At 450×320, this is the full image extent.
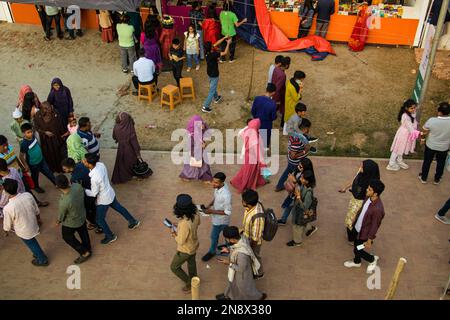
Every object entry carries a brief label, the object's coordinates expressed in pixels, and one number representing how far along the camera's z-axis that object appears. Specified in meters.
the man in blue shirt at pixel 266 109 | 8.19
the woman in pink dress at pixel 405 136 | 7.81
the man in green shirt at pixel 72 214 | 5.96
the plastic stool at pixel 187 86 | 10.19
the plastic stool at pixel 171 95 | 9.92
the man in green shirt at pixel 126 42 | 10.59
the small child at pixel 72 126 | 7.64
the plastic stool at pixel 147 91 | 10.10
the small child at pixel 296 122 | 7.41
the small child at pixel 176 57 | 10.02
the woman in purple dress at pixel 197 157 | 7.61
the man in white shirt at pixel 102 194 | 6.34
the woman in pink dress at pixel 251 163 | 7.47
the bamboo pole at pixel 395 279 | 5.09
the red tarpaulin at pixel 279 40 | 11.88
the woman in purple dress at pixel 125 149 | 7.51
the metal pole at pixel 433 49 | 7.93
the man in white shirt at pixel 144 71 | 9.67
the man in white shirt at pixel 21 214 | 5.87
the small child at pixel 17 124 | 7.82
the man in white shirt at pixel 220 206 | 5.96
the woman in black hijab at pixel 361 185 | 6.21
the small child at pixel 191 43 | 10.71
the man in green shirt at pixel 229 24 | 11.10
